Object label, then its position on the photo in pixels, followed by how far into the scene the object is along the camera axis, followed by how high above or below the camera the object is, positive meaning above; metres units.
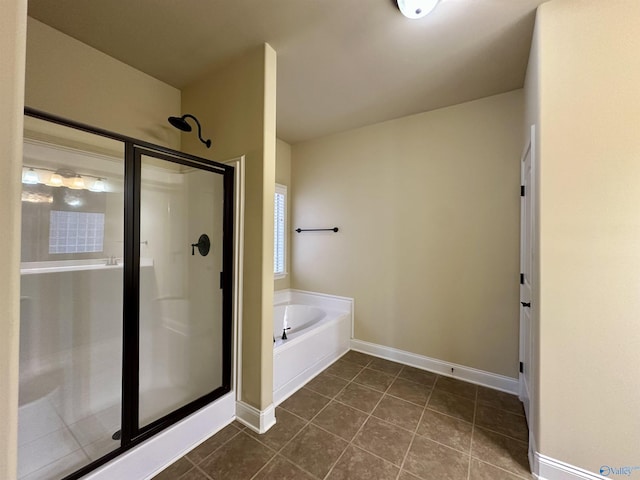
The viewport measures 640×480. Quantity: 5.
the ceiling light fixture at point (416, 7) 1.38 +1.29
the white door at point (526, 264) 1.66 -0.15
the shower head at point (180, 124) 1.86 +0.86
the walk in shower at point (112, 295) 1.46 -0.37
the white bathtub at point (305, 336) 2.11 -0.94
